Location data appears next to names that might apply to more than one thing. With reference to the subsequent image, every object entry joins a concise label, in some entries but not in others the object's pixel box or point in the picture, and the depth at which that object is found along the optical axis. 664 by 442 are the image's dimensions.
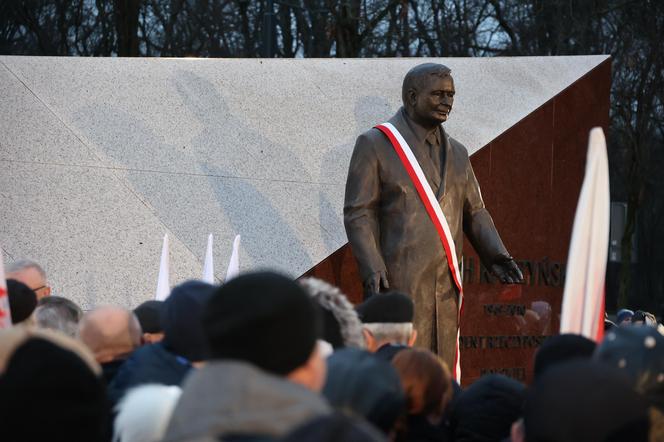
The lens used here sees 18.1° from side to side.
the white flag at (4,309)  7.57
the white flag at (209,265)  12.53
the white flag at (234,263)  12.33
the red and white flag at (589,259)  6.64
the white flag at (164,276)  12.10
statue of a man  11.43
